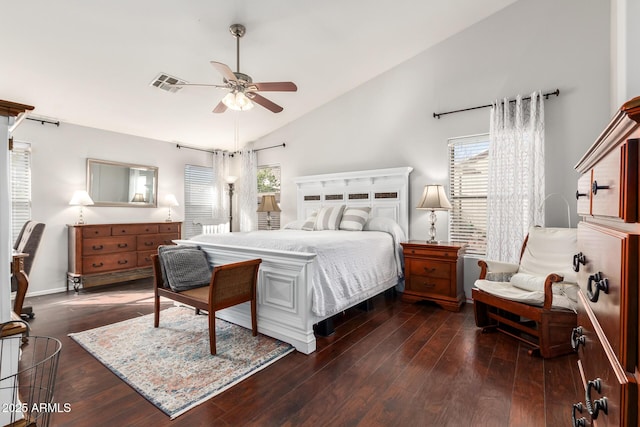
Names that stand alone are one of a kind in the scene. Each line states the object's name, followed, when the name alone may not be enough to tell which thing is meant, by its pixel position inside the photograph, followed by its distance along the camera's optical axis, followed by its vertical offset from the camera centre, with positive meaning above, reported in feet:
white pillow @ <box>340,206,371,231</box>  13.37 -0.33
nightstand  11.34 -2.45
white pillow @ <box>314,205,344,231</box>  13.85 -0.34
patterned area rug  6.38 -3.76
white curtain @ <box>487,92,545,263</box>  10.55 +1.30
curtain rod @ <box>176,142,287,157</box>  18.89 +4.11
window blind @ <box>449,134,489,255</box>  12.25 +0.84
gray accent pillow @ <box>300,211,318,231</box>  14.46 -0.60
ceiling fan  9.15 +3.91
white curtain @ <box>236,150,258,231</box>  19.74 +1.35
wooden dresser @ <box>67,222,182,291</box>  14.23 -1.98
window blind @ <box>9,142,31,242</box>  13.24 +1.16
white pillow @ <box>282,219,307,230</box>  15.33 -0.74
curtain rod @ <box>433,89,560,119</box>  10.47 +4.10
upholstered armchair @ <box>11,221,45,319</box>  9.61 -1.03
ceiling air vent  12.18 +5.32
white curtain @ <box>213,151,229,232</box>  20.95 +1.53
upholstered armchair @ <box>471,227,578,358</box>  7.73 -2.29
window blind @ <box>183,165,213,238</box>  19.76 +0.90
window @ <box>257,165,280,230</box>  19.35 +1.62
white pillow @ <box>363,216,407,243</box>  13.14 -0.72
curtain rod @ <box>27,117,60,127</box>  13.56 +4.13
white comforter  8.63 -1.61
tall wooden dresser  2.01 -0.51
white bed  8.29 -1.78
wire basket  4.18 -2.71
